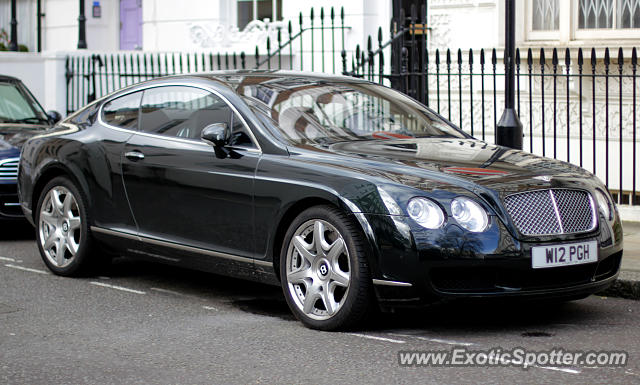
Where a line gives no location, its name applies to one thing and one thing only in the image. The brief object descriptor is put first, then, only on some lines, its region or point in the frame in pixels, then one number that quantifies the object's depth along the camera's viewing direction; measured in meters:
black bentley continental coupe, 5.90
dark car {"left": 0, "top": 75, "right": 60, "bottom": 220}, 10.05
